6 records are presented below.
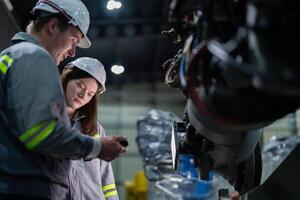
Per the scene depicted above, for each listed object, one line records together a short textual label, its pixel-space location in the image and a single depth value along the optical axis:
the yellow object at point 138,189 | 4.41
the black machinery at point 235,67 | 0.96
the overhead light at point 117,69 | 6.84
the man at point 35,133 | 1.42
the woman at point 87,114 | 2.37
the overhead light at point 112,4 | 3.03
